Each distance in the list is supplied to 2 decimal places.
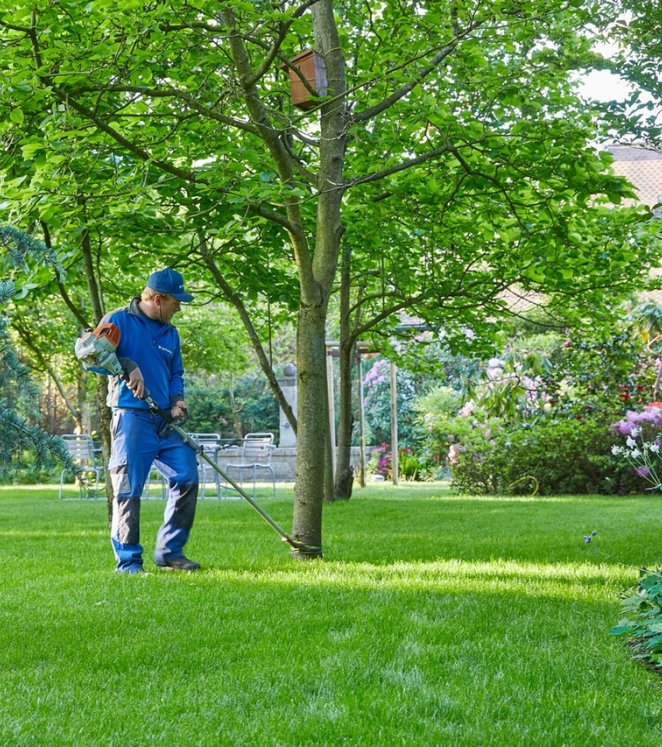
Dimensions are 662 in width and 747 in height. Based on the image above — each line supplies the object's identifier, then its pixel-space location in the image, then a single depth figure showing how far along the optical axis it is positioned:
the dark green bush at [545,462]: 15.51
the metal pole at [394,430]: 19.50
